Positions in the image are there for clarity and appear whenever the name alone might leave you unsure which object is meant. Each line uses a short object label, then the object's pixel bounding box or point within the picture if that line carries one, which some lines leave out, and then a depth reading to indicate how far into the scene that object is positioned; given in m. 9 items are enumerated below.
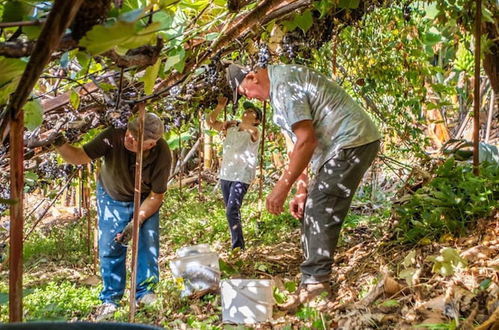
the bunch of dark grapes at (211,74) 3.51
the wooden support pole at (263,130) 4.84
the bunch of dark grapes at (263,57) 3.36
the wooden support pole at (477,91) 3.10
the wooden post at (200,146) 8.32
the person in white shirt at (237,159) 5.43
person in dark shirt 3.59
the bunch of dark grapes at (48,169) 4.59
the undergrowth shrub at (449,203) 3.22
